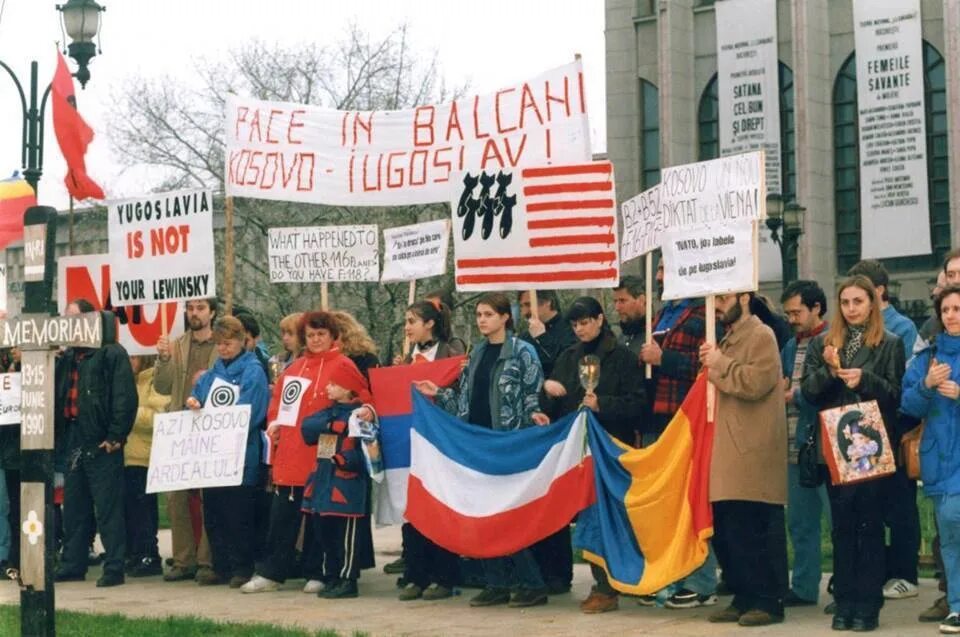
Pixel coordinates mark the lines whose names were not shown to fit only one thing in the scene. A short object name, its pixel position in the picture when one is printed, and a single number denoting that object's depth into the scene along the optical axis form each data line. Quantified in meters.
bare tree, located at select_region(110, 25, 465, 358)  45.34
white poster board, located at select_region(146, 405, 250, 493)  13.36
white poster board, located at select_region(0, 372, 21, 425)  14.01
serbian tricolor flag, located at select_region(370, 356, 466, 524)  12.62
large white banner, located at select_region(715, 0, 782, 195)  50.06
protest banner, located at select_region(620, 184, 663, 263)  11.86
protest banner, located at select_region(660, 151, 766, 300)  10.68
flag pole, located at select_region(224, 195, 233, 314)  13.85
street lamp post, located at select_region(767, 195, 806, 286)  33.66
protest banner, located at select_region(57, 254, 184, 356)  14.65
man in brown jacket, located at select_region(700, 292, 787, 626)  10.40
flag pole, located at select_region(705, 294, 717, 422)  10.63
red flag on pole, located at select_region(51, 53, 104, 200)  14.32
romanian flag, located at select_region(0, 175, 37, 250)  17.42
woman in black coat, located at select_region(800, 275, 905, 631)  9.98
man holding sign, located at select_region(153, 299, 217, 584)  14.14
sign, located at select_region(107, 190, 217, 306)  14.15
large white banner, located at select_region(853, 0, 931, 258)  46.25
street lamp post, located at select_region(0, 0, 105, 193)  19.74
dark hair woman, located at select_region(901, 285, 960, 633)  9.74
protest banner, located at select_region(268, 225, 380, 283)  14.72
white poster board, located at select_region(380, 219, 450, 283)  14.85
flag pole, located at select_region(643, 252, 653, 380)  11.17
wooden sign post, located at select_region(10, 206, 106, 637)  9.64
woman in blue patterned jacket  11.69
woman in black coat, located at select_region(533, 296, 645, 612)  11.28
